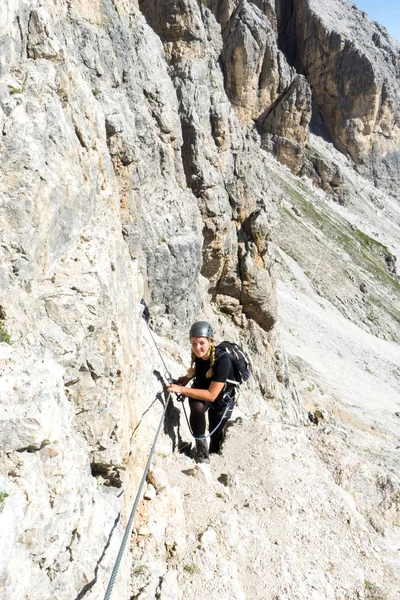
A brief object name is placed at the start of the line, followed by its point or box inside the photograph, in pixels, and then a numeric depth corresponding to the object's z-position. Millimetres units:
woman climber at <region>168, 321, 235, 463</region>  7324
